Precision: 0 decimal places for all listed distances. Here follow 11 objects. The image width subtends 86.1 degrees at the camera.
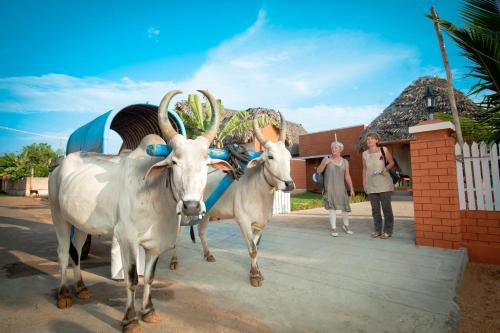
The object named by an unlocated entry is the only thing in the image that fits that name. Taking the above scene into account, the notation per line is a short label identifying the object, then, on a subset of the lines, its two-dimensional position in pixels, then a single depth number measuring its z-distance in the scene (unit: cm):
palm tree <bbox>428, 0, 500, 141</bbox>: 384
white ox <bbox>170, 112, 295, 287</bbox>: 336
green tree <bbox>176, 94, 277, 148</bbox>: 1176
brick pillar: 427
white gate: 417
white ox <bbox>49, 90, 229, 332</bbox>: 225
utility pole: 405
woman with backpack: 524
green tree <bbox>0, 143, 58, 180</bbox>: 3572
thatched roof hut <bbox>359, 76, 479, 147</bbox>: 1379
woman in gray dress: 573
